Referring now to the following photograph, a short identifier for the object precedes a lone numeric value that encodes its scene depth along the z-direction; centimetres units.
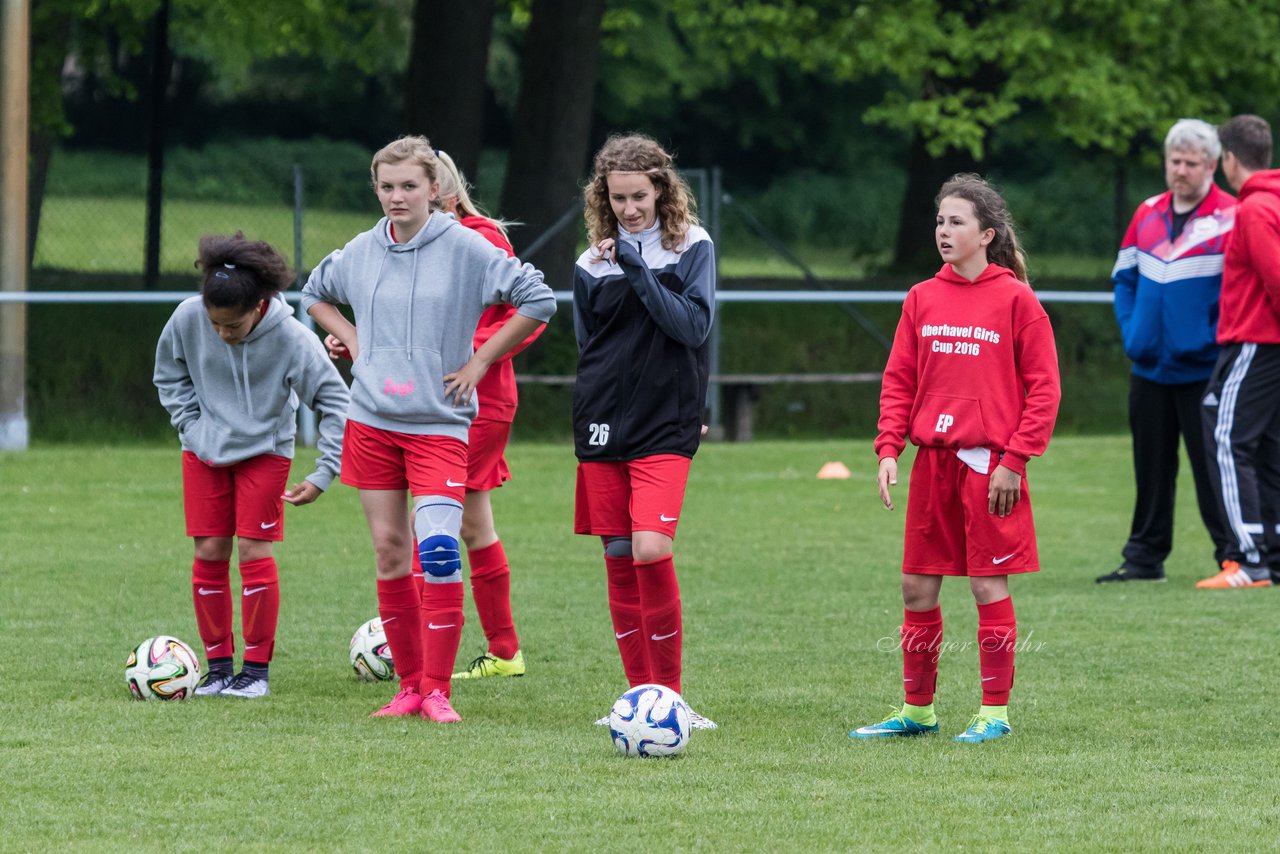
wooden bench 3390
